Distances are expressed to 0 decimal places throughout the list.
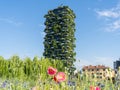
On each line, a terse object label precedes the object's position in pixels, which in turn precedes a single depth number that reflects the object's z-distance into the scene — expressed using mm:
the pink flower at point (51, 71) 4662
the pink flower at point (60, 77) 4535
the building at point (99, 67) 97375
